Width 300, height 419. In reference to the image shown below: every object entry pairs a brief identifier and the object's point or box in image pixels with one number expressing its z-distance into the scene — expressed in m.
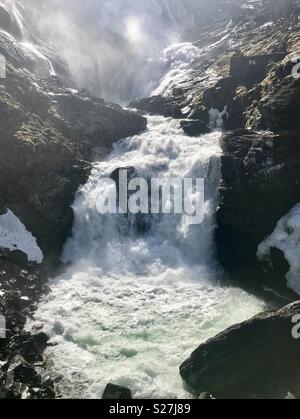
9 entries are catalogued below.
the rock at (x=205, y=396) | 24.57
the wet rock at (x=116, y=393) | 24.17
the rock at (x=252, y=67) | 60.06
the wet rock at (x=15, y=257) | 37.31
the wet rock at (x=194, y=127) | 53.31
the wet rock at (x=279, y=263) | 37.53
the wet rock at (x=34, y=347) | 28.08
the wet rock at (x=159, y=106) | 62.53
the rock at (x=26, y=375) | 25.86
